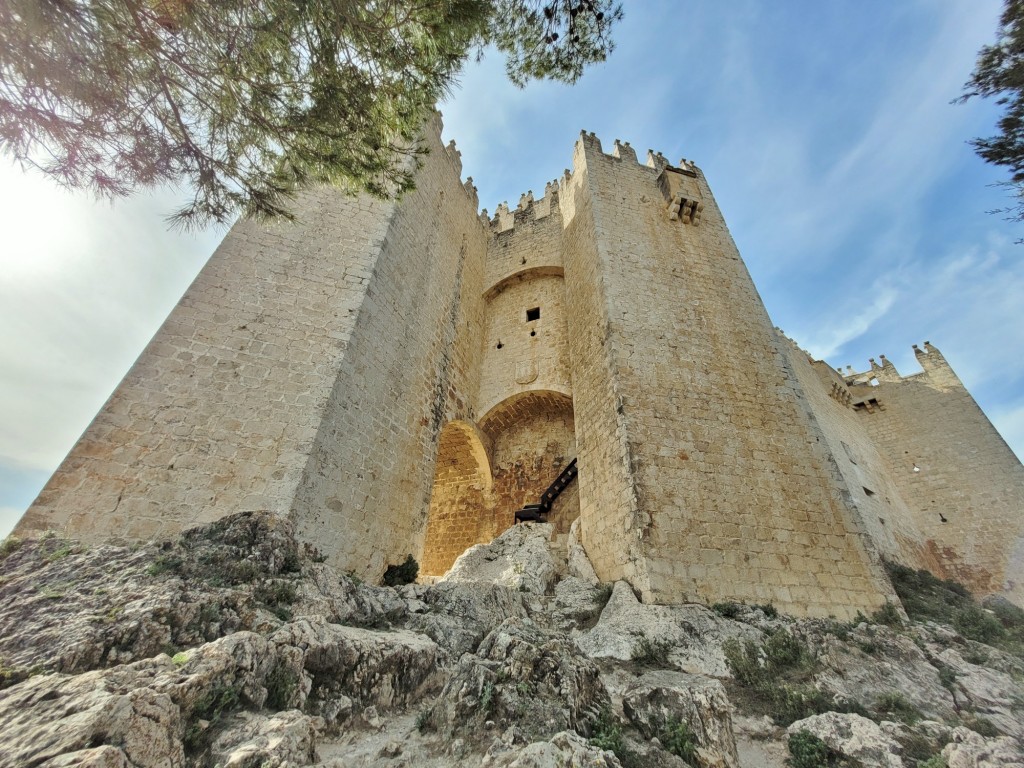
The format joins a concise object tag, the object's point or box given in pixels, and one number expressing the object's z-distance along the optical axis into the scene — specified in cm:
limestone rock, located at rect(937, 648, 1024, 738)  363
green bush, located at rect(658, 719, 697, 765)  281
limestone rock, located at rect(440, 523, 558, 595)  624
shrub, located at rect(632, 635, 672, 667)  450
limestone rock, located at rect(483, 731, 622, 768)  220
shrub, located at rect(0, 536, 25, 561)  407
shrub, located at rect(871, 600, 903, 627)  556
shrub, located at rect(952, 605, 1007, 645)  559
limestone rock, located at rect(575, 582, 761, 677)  453
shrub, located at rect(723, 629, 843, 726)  378
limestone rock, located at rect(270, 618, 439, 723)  313
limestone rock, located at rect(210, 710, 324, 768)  211
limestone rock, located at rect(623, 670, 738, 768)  293
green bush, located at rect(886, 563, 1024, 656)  562
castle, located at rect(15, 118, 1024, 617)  541
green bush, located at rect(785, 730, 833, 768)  311
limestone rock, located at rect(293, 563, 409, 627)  412
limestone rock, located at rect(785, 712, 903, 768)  296
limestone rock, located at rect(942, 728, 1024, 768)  281
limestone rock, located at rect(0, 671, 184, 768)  186
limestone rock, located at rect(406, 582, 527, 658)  446
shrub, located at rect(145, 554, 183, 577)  387
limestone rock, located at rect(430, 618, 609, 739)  278
